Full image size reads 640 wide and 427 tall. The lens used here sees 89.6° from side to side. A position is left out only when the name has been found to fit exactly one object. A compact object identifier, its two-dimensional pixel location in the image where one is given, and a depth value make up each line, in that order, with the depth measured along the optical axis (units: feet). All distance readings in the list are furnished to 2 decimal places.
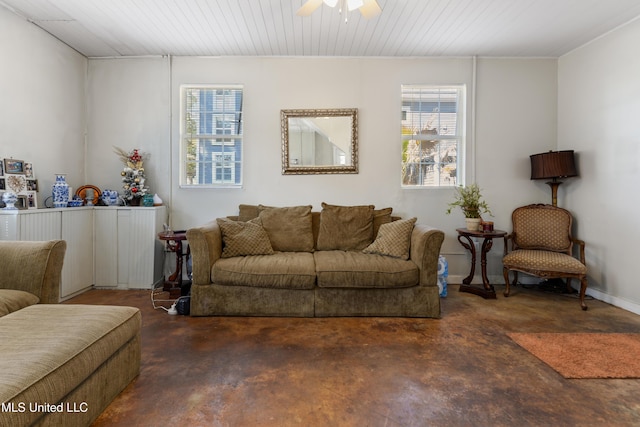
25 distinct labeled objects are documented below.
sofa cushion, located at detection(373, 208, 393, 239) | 11.53
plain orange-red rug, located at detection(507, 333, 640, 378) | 6.42
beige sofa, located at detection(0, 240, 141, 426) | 3.63
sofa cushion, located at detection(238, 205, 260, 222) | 11.72
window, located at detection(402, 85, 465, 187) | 13.10
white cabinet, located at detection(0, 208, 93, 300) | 8.63
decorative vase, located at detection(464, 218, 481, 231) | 11.60
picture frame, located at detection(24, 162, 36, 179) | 9.84
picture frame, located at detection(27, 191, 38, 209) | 9.79
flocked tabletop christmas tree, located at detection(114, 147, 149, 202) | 11.83
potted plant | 11.72
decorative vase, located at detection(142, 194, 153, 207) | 12.01
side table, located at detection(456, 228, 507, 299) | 11.19
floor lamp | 11.48
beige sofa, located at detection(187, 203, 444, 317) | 9.06
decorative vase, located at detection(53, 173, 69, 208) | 10.44
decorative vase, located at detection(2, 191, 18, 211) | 8.87
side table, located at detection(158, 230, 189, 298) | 10.81
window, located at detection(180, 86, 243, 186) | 12.98
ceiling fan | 7.72
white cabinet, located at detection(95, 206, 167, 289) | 11.72
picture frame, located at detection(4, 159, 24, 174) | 9.24
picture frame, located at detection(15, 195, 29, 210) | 9.52
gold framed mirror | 12.71
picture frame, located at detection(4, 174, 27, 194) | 9.24
